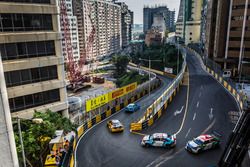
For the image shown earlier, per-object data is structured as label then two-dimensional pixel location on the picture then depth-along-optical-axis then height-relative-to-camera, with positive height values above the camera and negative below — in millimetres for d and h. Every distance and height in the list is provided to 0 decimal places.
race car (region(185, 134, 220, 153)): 21781 -10683
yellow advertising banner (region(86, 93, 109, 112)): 30725 -8865
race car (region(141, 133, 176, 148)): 23327 -10931
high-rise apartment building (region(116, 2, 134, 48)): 178975 +17580
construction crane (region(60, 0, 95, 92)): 80969 -9990
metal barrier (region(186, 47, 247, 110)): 35250 -8939
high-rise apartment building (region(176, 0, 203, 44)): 129000 +14077
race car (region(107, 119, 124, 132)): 28017 -11113
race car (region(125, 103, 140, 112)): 36584 -11249
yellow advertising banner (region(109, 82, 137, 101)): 36059 -8864
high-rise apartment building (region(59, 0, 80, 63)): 106875 +7349
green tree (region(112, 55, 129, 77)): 90562 -8803
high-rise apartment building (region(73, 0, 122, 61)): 120625 +12860
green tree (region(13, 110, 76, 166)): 17278 -7939
